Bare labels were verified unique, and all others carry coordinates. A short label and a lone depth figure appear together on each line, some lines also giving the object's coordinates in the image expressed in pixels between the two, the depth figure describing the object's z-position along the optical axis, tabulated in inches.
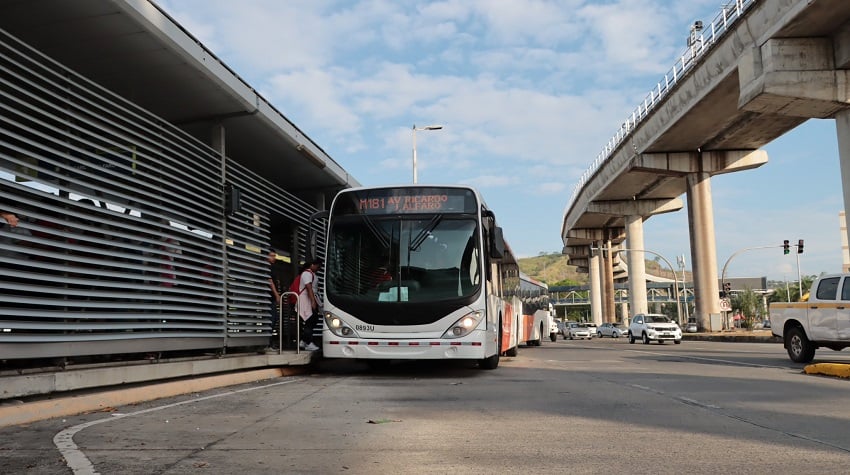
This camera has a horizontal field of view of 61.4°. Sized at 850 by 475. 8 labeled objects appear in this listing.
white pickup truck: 563.2
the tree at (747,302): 3191.4
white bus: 453.4
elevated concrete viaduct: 973.8
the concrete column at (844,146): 1011.9
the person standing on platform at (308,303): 519.5
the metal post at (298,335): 480.6
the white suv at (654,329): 1373.0
